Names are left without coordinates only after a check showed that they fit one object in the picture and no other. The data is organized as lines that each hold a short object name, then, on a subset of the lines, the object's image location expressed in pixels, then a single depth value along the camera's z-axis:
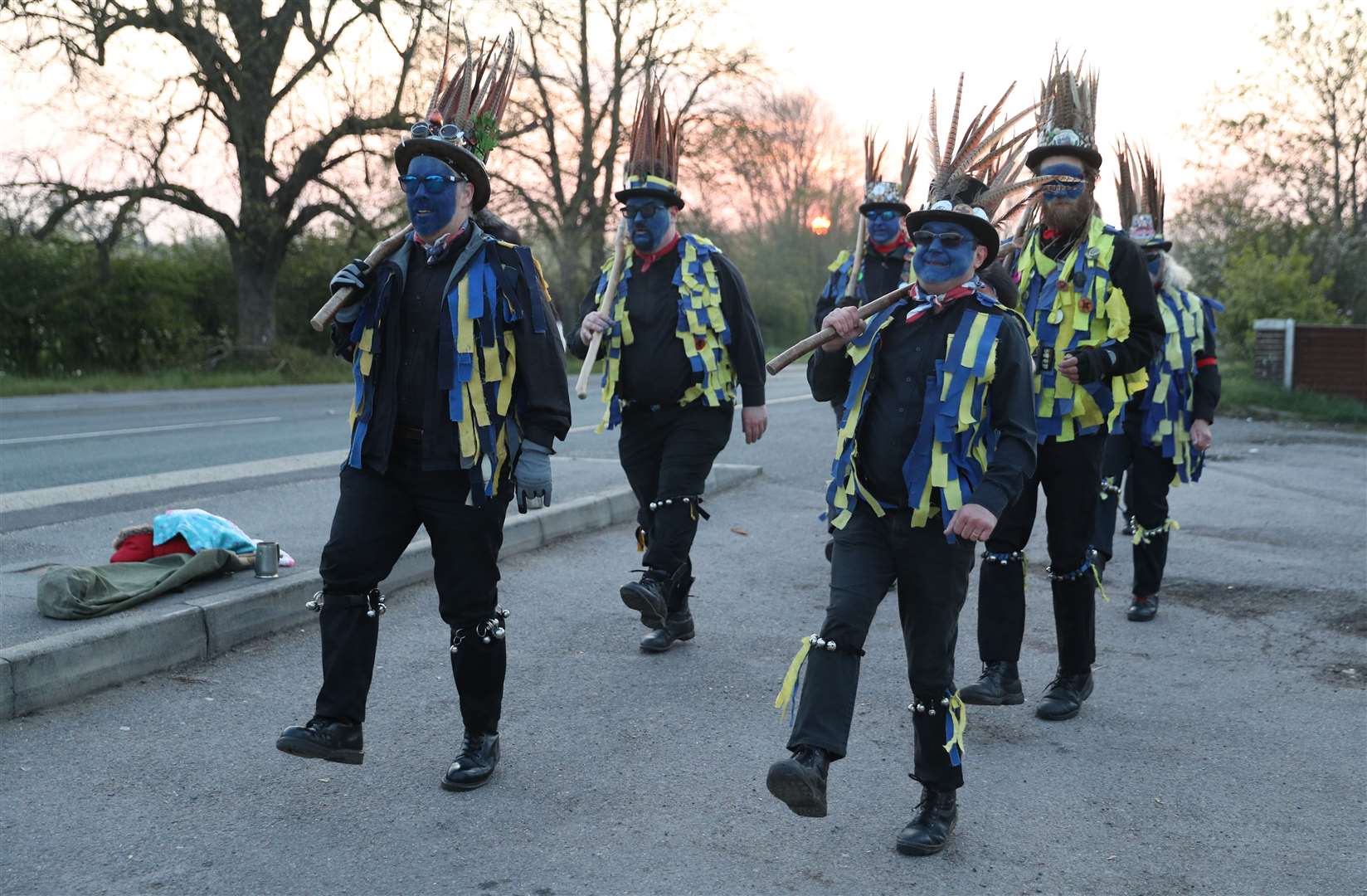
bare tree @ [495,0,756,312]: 33.59
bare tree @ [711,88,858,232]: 51.97
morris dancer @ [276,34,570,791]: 4.07
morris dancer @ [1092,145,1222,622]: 7.00
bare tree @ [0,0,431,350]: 22.16
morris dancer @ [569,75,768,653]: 5.84
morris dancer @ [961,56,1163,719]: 5.01
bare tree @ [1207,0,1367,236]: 30.03
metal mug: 6.05
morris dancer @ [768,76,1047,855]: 3.77
